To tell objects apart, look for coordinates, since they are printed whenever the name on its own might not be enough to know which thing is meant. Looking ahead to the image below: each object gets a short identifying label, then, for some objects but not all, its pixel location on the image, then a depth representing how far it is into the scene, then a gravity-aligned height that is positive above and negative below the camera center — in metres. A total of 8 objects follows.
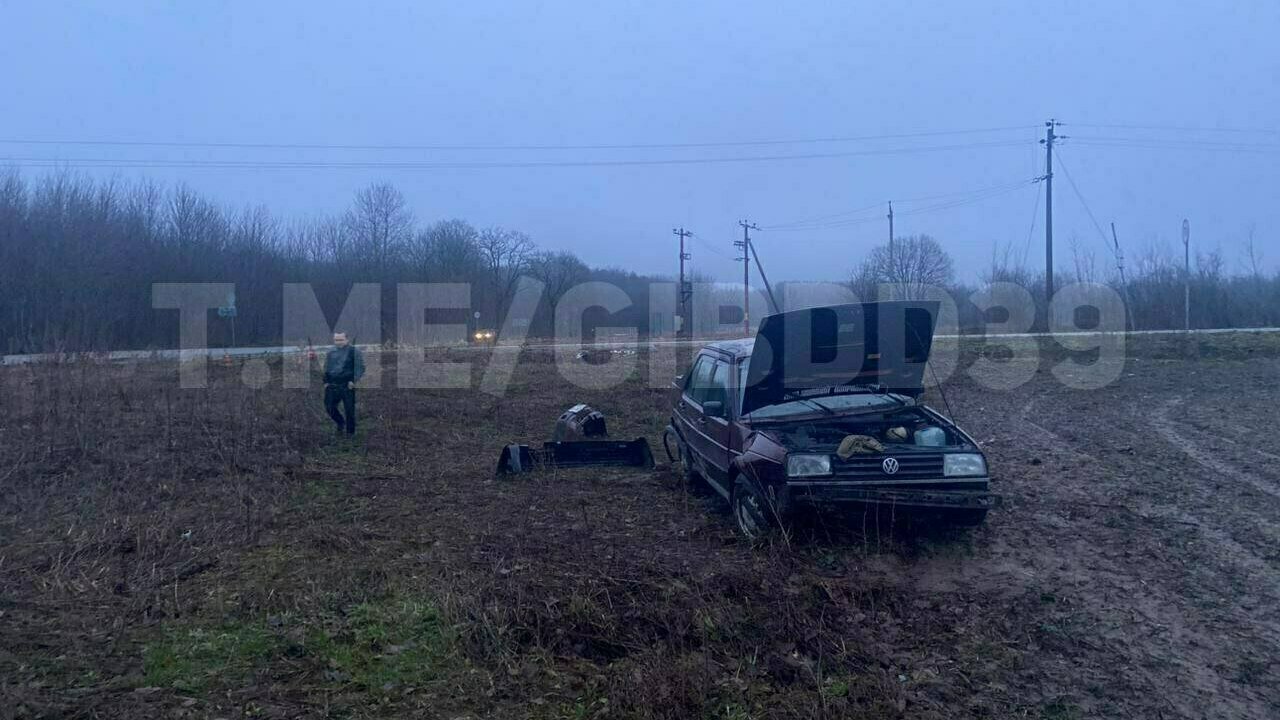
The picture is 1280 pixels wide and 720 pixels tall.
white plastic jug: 7.02 -0.69
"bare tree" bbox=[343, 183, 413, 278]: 39.84 +5.49
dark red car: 6.41 -0.62
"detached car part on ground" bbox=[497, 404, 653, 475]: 10.19 -1.21
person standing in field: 12.50 -0.30
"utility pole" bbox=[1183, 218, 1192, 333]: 28.58 +2.26
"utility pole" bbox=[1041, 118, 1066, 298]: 35.78 +6.00
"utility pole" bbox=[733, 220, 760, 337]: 38.36 +4.24
